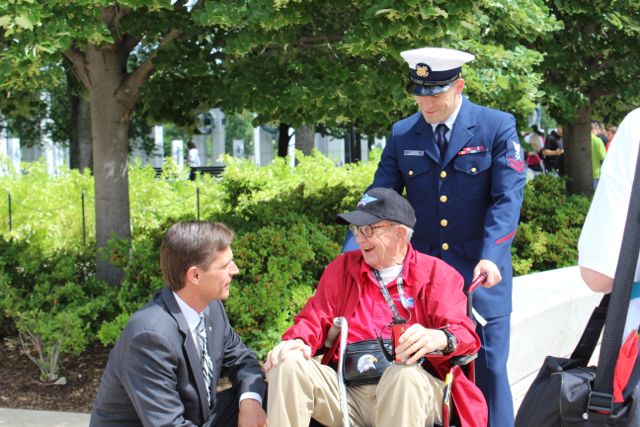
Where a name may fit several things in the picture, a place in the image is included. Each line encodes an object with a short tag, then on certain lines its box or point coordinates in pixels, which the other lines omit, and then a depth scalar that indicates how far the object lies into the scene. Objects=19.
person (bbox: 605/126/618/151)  14.77
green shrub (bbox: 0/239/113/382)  6.16
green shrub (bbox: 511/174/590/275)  9.22
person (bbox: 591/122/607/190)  13.85
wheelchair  3.21
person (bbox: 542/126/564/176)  17.05
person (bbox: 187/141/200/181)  29.81
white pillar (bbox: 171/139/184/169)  42.99
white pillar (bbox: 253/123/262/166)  52.54
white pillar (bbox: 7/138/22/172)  47.91
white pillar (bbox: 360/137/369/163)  45.99
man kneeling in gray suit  3.18
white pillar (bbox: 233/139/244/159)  47.14
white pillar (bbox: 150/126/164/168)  42.52
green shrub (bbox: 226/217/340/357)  5.83
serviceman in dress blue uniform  3.89
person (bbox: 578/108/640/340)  2.42
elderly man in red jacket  3.23
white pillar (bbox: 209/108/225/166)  53.88
